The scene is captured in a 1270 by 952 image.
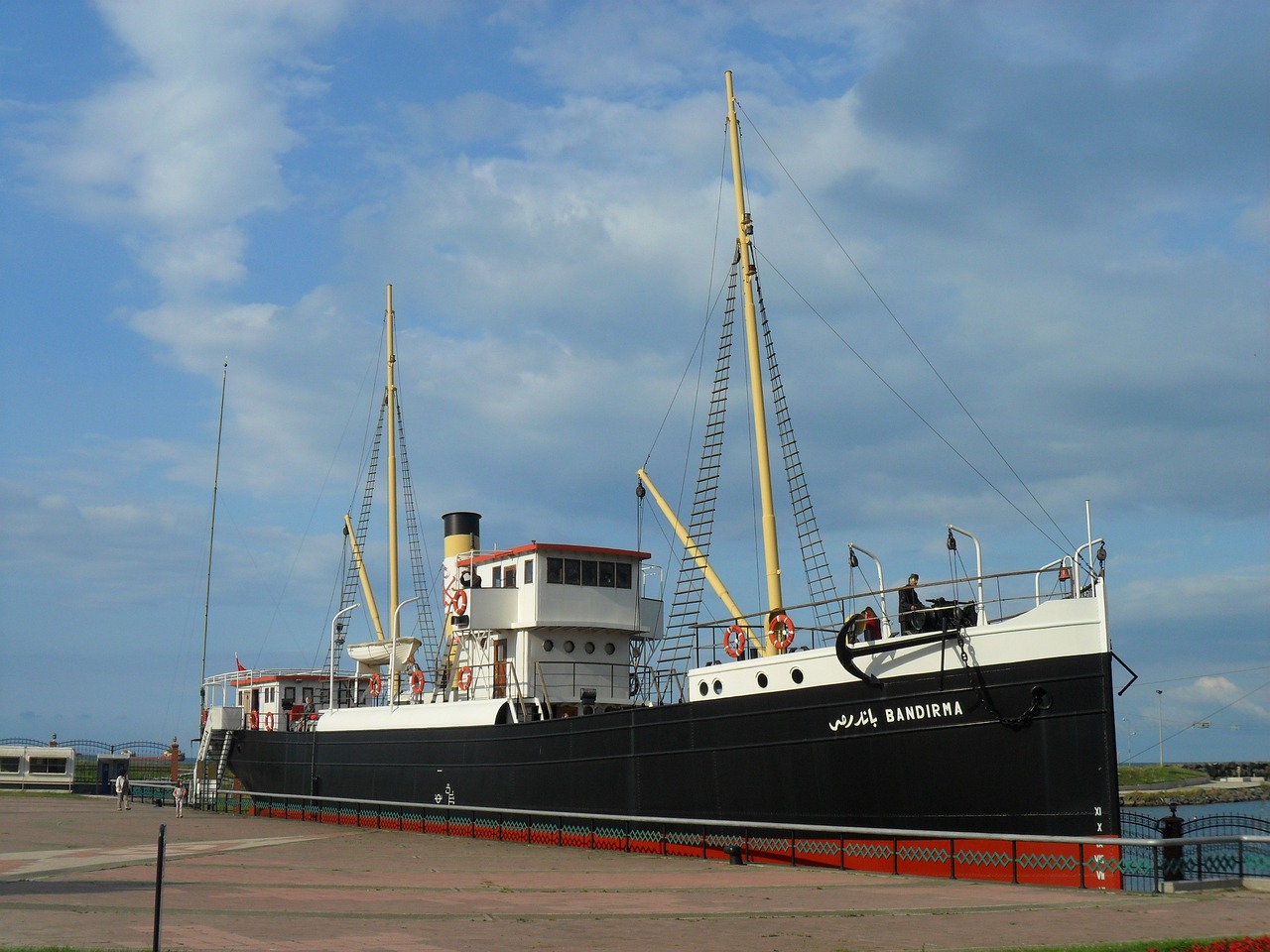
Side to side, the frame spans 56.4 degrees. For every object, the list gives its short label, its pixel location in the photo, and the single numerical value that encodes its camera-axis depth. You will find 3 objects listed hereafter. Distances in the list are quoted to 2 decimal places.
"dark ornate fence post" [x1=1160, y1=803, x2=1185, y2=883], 15.93
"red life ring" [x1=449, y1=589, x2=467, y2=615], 28.86
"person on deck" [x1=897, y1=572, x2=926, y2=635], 19.30
